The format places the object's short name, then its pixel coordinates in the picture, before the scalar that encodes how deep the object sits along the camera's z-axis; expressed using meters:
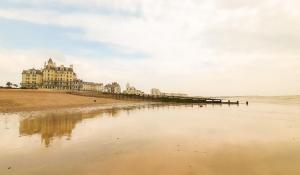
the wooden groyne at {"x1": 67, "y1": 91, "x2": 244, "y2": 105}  37.49
